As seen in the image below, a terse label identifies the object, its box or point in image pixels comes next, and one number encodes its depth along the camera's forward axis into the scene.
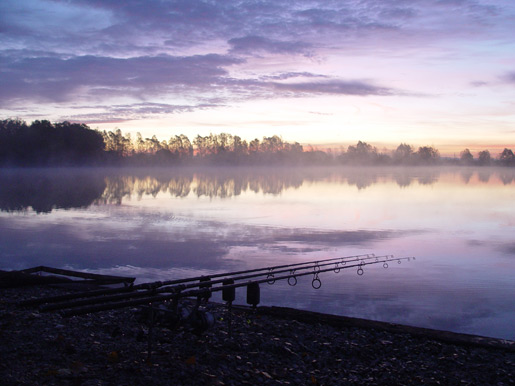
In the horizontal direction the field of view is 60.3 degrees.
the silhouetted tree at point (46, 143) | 128.00
